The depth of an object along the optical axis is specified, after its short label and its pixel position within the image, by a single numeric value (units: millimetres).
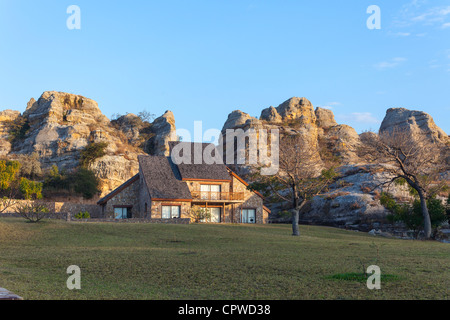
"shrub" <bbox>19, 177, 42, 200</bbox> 49219
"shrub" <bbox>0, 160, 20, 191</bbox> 50031
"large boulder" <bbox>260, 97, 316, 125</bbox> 83062
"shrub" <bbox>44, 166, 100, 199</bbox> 55500
